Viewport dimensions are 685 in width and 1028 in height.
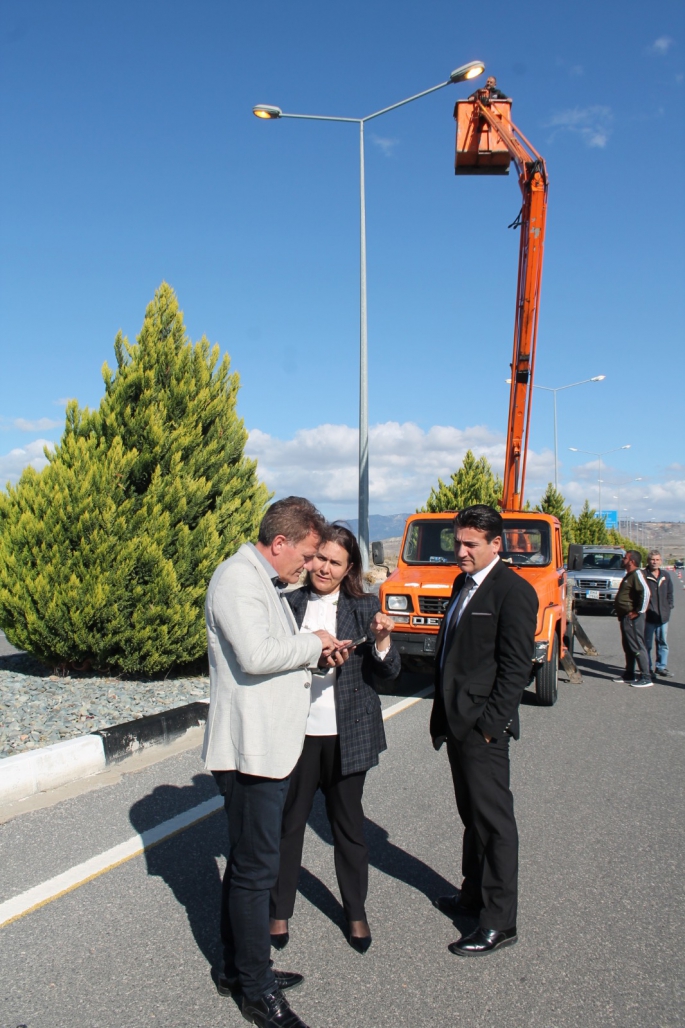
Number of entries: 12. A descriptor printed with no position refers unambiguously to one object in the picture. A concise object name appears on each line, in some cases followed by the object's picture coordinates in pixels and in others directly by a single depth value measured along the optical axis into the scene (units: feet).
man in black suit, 11.51
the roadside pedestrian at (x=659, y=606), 36.37
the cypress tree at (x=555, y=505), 137.39
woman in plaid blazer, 11.42
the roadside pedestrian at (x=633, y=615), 34.94
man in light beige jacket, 9.33
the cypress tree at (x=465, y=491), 88.33
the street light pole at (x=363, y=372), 49.37
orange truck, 29.94
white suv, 72.02
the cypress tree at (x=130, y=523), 26.78
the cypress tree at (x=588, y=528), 156.96
